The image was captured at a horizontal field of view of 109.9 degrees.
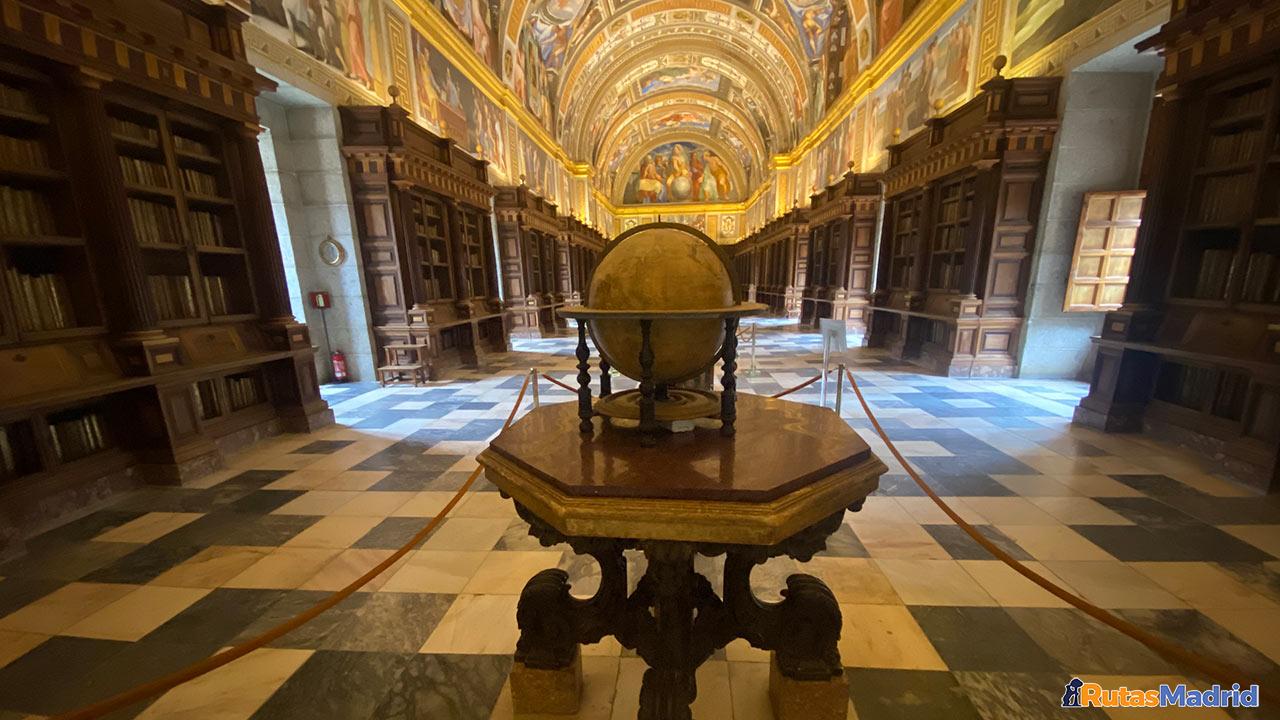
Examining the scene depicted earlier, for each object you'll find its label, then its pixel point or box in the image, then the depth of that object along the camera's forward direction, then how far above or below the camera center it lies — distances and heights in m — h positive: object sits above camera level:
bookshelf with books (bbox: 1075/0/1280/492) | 4.00 +0.08
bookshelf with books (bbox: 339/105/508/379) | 7.50 +1.02
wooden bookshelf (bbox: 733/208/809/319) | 18.81 +0.84
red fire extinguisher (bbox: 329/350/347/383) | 8.27 -1.46
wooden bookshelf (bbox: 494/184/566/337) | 13.02 +0.81
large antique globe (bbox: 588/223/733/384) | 1.99 -0.05
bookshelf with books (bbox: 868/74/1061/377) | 6.98 +0.94
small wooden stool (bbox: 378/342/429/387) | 8.11 -1.44
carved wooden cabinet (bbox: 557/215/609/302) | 17.97 +1.23
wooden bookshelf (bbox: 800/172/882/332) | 12.55 +0.97
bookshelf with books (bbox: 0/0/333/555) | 3.60 +0.40
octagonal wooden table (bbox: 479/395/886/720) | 1.58 -0.95
